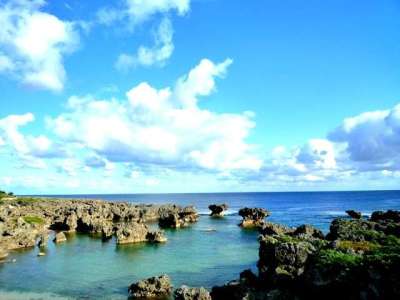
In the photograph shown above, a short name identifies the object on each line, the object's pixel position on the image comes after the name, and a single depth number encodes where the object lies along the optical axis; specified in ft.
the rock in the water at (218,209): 500.74
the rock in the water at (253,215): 379.35
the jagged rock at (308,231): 233.43
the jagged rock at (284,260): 116.06
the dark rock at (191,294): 116.78
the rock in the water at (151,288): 136.15
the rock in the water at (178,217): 364.95
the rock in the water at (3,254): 203.95
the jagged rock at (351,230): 160.82
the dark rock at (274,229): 260.83
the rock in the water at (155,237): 258.16
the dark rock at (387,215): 285.88
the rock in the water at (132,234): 253.24
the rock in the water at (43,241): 244.75
